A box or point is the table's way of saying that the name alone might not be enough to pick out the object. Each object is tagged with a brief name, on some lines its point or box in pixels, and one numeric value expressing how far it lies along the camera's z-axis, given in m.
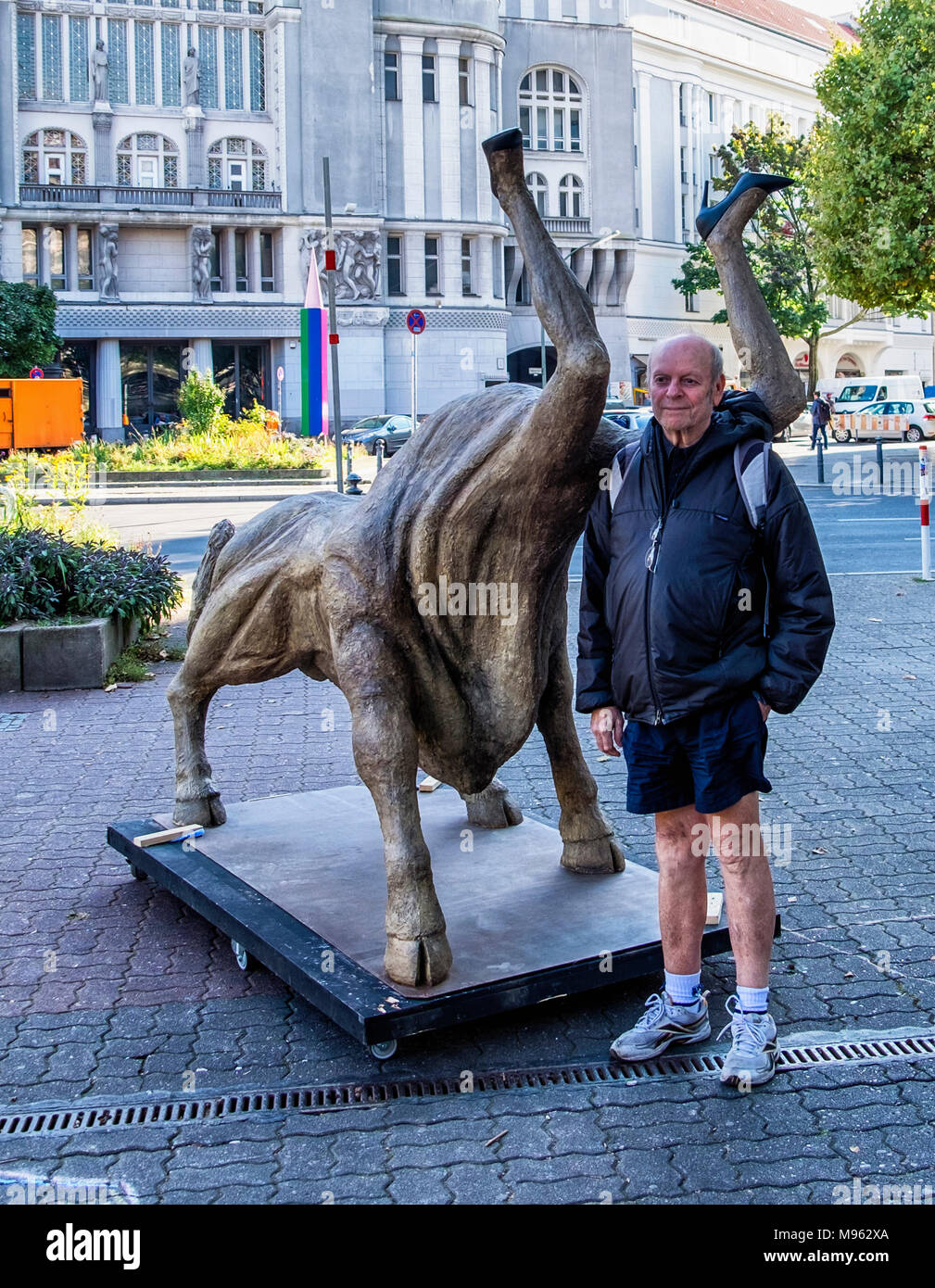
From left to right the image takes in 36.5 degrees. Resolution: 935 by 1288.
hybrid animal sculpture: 3.71
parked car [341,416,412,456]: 39.25
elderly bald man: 3.53
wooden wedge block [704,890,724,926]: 4.35
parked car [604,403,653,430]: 28.61
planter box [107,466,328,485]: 28.62
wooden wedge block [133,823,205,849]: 5.14
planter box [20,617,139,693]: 9.63
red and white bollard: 12.52
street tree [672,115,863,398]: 51.41
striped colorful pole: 19.48
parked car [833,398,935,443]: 42.41
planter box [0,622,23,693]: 9.54
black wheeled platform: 3.86
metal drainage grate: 3.61
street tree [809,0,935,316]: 24.81
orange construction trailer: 30.16
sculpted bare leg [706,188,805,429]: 3.90
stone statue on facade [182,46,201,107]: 47.06
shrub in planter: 9.88
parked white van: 47.03
